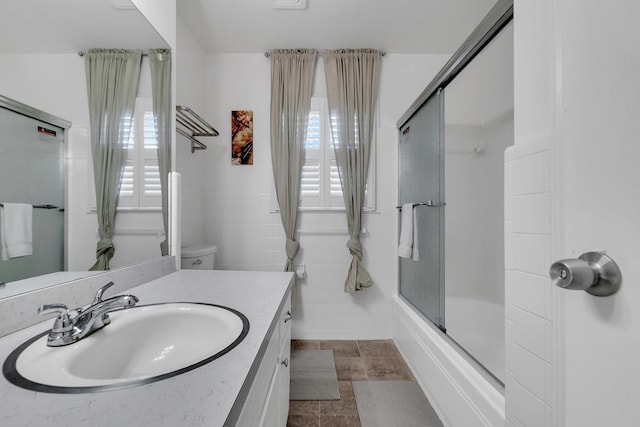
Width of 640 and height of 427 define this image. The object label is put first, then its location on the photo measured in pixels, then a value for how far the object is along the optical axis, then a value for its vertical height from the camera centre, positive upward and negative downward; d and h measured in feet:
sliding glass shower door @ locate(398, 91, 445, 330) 4.94 +0.27
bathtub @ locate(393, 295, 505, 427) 2.93 -2.57
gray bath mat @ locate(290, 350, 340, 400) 4.60 -3.53
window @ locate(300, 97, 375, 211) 6.65 +1.31
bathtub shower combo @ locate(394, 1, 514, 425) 4.53 +0.06
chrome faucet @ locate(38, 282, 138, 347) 1.74 -0.84
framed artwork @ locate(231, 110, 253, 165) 6.67 +2.19
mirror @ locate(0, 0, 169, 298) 1.98 +1.24
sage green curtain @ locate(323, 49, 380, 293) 6.51 +2.68
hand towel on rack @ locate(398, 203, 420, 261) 5.54 -0.54
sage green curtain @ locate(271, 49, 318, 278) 6.48 +2.42
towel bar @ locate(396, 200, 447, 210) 4.91 +0.20
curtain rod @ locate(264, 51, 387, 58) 6.61 +4.50
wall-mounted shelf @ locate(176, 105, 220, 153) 4.86 +2.01
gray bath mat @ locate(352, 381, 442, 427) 4.04 -3.55
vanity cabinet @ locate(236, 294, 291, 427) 1.77 -1.70
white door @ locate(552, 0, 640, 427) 1.17 +0.10
